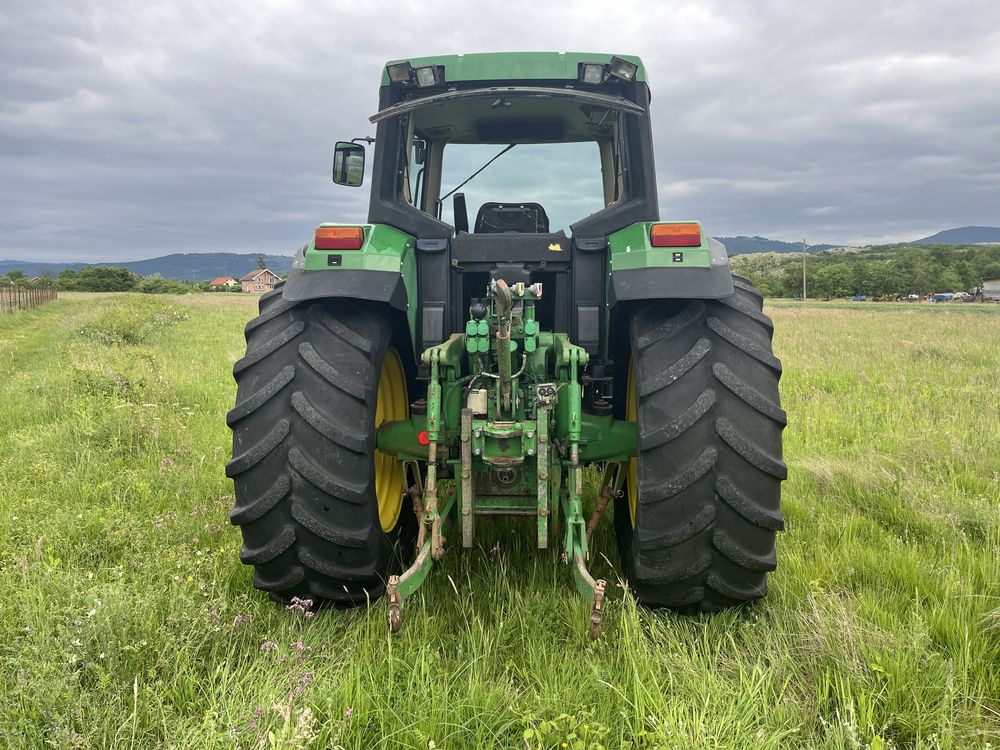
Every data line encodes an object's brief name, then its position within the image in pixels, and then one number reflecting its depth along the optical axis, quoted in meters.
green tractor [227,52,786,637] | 2.38
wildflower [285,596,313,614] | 2.46
